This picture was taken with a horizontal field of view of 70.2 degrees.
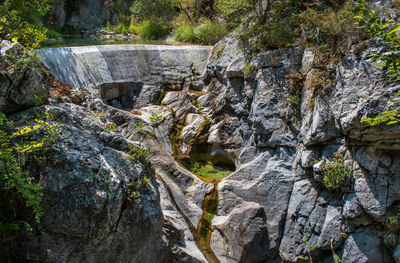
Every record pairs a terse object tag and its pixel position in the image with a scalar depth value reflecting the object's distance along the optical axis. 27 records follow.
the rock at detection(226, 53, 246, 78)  8.57
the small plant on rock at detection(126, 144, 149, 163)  5.10
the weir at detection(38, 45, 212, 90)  8.80
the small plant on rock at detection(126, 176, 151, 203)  4.66
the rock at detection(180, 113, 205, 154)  8.77
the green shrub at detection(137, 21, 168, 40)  17.57
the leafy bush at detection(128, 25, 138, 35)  19.57
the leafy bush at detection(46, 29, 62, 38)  16.80
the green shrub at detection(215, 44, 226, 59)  10.22
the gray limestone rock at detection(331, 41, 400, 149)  5.21
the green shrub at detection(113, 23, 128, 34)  20.48
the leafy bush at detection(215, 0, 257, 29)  9.38
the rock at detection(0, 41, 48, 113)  4.82
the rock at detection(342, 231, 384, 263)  5.47
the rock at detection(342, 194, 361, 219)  5.62
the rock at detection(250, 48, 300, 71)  7.57
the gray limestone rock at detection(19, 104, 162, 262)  4.03
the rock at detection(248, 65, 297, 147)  7.14
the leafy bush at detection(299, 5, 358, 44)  6.56
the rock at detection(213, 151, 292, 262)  6.39
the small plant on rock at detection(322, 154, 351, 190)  5.84
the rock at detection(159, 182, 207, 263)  5.78
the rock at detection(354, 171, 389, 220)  5.40
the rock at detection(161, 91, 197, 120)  9.50
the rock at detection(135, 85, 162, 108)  9.85
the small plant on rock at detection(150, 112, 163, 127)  8.69
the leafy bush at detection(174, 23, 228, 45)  13.02
